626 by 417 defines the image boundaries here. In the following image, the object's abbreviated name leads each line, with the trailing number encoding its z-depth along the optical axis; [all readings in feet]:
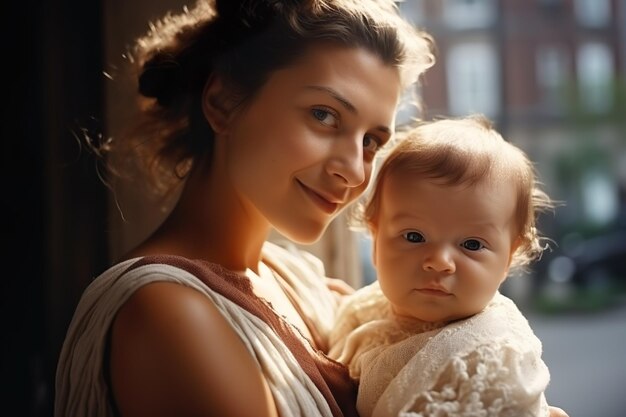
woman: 2.65
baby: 2.84
